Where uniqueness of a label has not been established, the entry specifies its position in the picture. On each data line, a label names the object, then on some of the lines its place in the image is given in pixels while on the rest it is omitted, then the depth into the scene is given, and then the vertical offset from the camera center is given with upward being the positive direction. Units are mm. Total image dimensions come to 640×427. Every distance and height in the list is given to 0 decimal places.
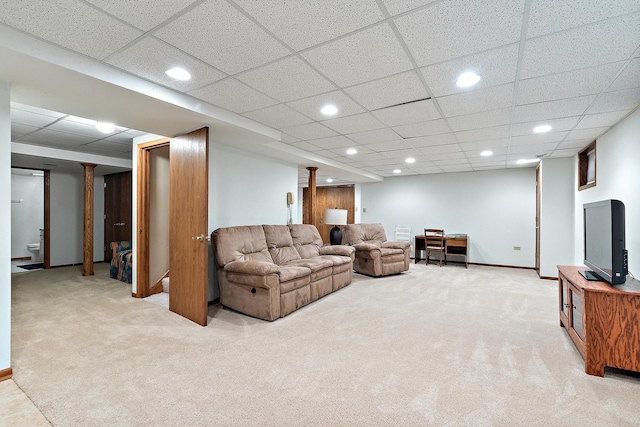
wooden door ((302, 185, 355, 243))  9461 +466
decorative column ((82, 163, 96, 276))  5805 -122
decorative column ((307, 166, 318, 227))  5879 +422
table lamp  6061 -121
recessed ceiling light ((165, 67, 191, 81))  2275 +1102
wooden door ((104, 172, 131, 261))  6887 +146
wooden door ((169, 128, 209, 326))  3273 -121
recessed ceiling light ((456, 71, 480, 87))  2314 +1091
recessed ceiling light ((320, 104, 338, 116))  3035 +1104
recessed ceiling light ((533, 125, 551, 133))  3607 +1074
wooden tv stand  2219 -848
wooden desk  6953 -738
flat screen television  2393 -238
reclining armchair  5711 -762
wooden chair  7121 -662
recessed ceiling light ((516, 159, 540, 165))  5854 +1082
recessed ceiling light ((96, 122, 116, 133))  3615 +1085
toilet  7617 -940
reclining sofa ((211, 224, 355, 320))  3412 -702
